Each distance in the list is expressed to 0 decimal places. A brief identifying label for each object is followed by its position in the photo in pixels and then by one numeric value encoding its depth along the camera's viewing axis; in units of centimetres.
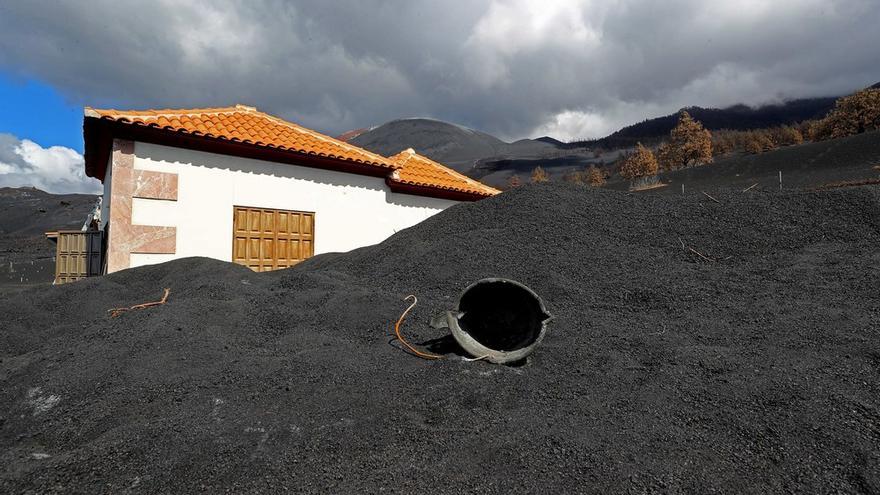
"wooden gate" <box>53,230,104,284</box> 792
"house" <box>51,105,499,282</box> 673
